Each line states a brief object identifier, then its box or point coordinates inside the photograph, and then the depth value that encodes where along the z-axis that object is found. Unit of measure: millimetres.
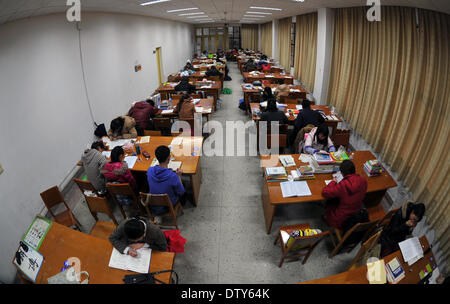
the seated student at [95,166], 3461
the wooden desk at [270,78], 9547
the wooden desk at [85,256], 2102
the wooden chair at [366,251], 2409
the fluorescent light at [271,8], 7138
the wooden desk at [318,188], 3053
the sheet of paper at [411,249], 2256
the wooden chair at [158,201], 2951
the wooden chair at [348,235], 2594
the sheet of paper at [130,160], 3765
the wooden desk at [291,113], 5410
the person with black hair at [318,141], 3880
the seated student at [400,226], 2588
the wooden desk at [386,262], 2119
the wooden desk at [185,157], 3703
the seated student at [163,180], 3057
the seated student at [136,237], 2137
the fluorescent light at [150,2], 4627
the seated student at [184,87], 7754
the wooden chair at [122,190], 3168
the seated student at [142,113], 5461
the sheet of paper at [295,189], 3092
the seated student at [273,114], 5027
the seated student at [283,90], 7147
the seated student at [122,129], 4477
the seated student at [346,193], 2799
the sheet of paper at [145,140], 4469
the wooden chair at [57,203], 3224
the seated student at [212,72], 10008
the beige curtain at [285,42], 12023
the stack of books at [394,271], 2109
